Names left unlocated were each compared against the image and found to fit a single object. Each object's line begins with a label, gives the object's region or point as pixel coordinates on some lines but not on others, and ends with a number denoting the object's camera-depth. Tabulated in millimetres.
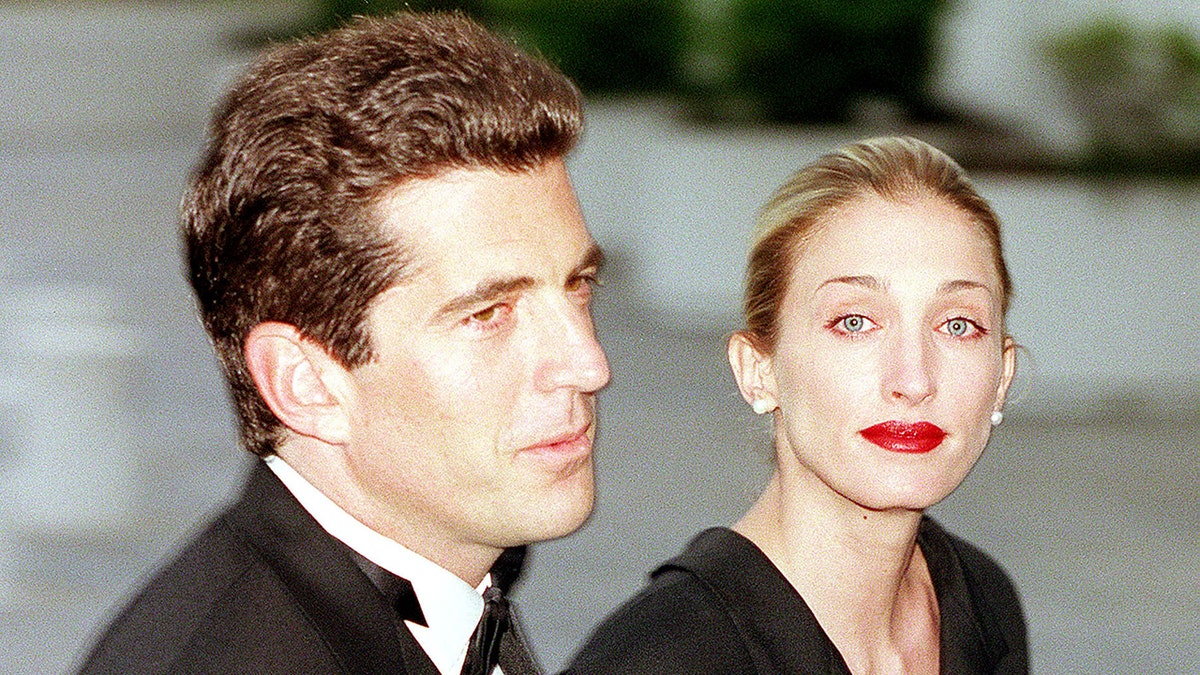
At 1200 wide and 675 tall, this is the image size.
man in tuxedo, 4750
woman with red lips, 5613
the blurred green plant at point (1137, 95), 19766
